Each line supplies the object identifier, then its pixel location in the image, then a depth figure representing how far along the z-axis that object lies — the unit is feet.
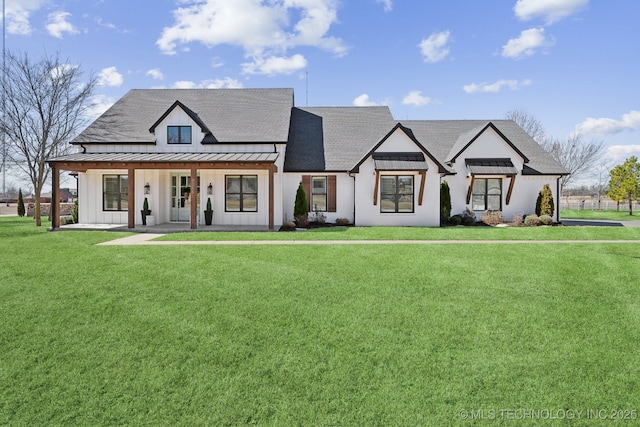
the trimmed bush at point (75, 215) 63.46
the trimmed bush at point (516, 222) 62.14
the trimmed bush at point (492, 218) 63.57
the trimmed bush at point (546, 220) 61.93
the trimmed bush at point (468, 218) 63.77
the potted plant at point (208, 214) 60.13
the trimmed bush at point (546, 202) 64.54
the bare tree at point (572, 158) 144.36
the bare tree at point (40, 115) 73.05
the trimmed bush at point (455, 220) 64.13
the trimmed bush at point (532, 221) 61.87
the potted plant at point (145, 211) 59.77
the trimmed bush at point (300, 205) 61.26
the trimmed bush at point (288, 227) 54.95
